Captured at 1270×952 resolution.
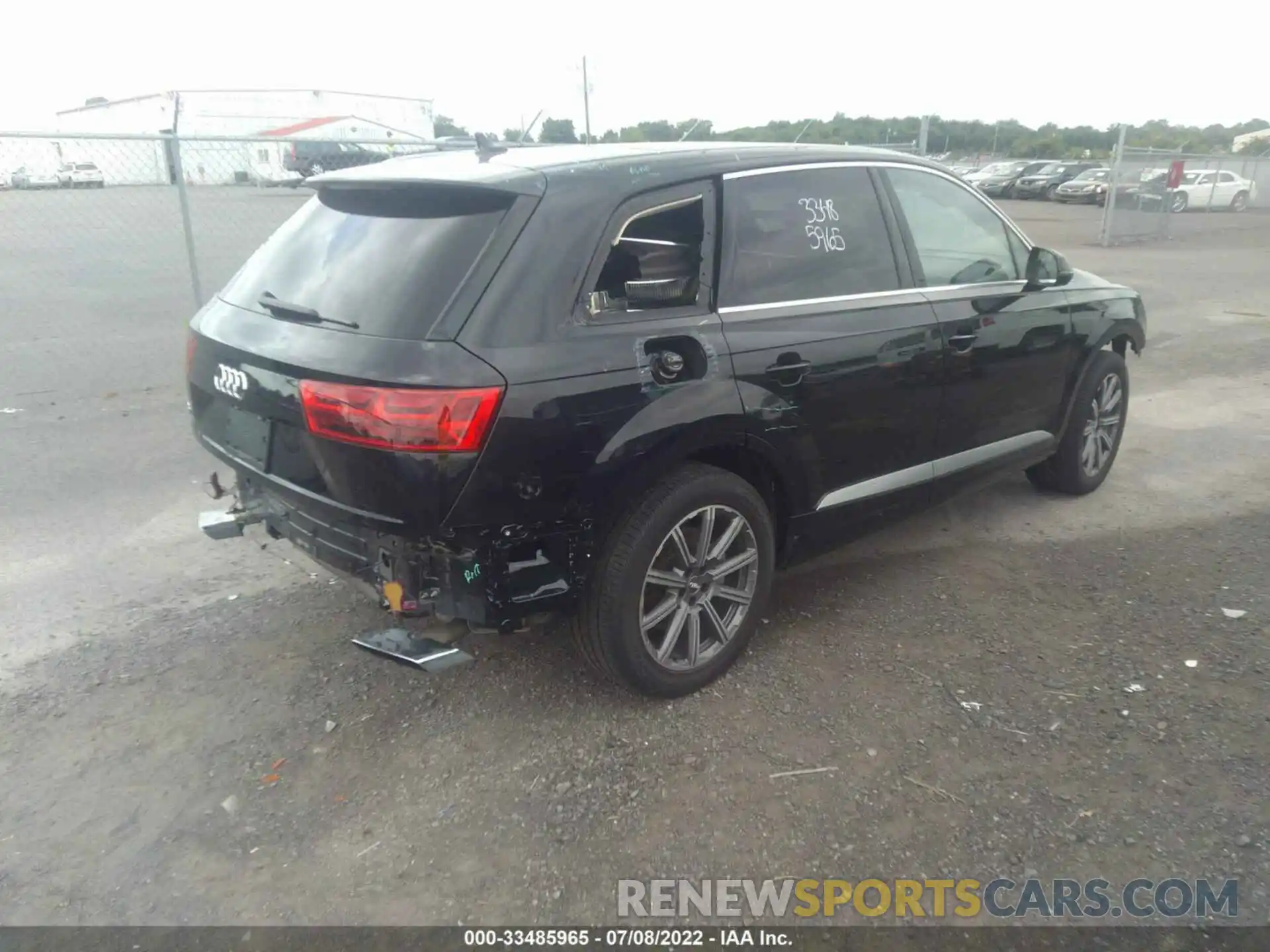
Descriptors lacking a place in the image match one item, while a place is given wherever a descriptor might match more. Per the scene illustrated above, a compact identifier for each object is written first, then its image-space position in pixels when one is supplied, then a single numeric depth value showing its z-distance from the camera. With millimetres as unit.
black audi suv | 2736
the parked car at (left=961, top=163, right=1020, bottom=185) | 35844
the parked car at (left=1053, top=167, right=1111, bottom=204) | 32938
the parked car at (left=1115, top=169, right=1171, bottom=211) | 20328
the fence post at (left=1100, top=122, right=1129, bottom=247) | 19375
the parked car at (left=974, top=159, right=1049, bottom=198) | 36000
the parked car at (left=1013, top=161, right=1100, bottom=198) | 34969
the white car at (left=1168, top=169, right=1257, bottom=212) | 25000
